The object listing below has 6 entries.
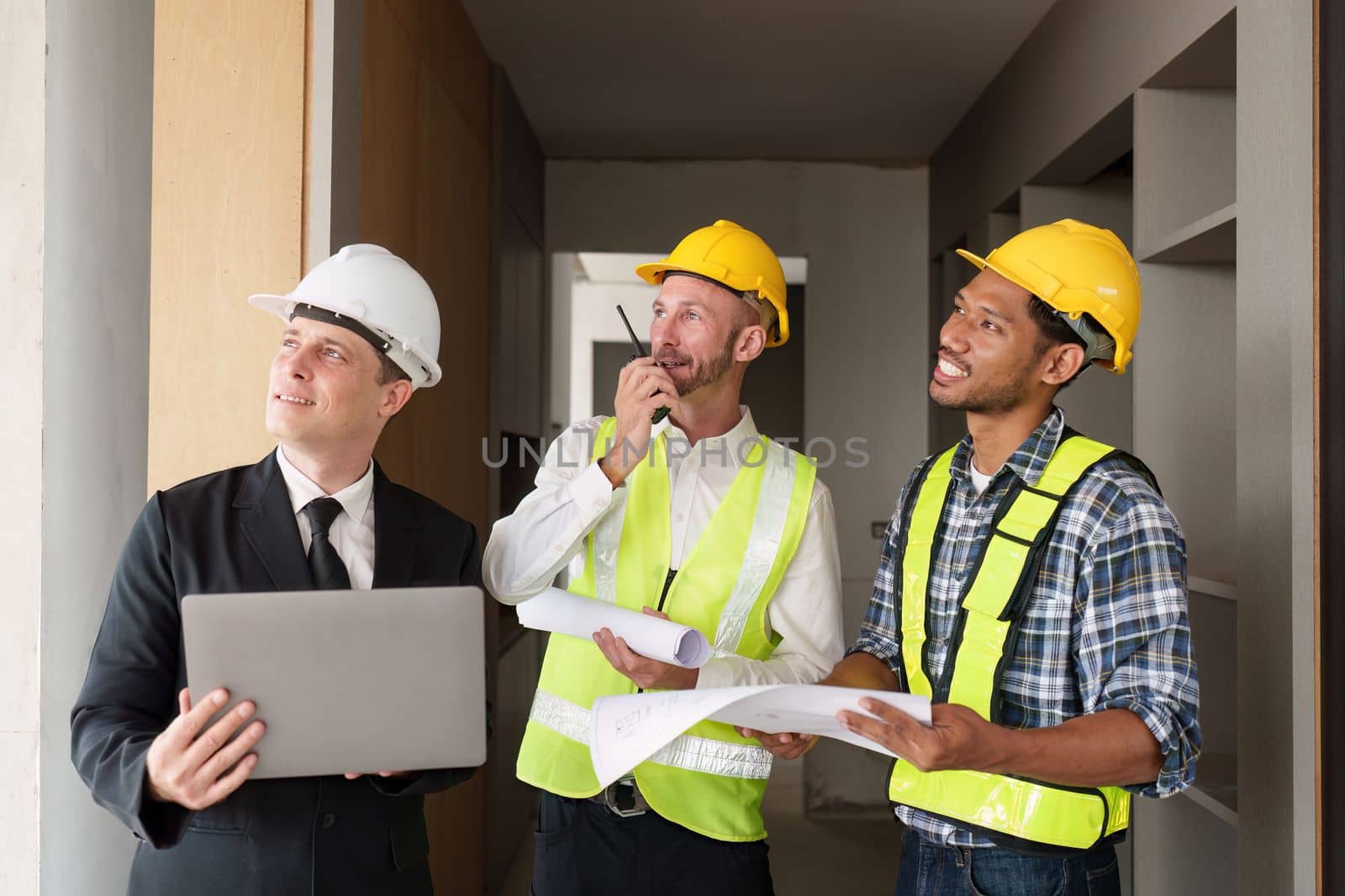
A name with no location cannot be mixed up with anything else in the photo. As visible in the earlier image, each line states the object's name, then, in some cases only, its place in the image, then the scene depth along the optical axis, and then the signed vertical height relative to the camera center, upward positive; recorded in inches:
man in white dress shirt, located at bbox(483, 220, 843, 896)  77.0 -6.8
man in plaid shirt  58.6 -8.4
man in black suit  50.3 -5.7
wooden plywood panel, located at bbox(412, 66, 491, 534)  125.0 +23.1
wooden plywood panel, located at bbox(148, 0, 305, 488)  88.4 +19.7
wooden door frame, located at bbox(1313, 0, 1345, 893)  75.9 +1.9
